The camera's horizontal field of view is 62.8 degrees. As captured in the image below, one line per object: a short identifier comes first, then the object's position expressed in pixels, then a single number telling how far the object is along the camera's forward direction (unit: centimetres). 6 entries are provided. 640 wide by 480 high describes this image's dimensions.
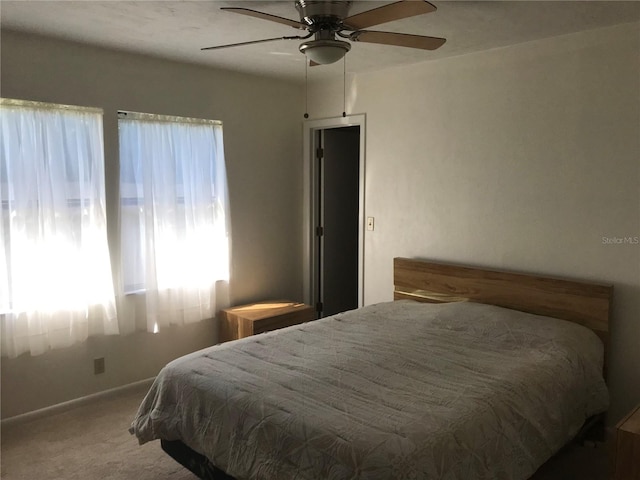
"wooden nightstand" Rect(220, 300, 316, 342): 411
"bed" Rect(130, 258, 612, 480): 197
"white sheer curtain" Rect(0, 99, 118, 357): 321
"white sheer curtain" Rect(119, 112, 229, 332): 379
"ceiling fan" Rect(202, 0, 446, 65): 234
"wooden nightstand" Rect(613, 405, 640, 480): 229
